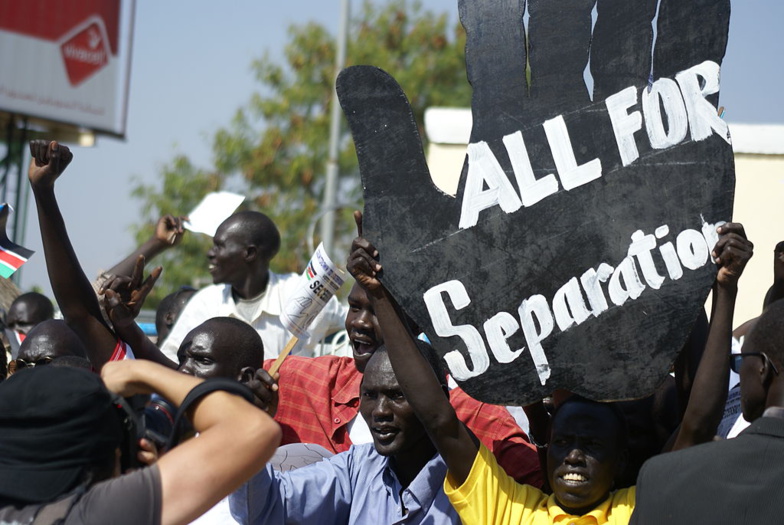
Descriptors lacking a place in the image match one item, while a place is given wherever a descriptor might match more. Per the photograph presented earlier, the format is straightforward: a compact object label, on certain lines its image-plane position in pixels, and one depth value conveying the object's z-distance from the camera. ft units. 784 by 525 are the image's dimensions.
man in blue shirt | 21.54
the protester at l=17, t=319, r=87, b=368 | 28.45
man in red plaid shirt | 24.79
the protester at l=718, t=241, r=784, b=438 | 22.74
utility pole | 93.50
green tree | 120.47
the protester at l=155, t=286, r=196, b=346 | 43.70
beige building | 49.26
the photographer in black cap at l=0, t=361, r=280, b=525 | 13.99
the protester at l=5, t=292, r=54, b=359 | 42.34
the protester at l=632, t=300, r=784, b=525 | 15.53
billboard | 115.96
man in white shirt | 38.68
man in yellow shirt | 19.13
